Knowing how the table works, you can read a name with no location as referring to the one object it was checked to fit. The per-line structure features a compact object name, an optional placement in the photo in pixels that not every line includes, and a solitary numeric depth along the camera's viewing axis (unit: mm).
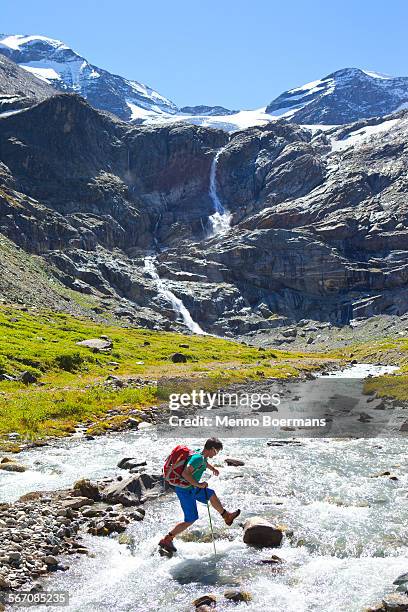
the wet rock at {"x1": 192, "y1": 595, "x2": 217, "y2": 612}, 11727
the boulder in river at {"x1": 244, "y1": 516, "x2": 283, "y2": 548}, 15016
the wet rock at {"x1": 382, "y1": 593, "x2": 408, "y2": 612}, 11148
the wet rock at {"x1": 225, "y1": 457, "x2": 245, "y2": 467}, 23766
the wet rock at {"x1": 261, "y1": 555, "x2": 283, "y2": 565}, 13875
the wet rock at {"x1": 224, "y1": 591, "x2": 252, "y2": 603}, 11961
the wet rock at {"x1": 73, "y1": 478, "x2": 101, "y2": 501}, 18250
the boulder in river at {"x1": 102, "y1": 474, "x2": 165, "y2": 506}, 18234
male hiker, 14438
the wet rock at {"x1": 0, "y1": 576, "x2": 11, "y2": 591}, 11844
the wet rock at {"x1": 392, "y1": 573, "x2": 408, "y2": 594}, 12187
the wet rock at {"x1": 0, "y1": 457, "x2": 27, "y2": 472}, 22141
